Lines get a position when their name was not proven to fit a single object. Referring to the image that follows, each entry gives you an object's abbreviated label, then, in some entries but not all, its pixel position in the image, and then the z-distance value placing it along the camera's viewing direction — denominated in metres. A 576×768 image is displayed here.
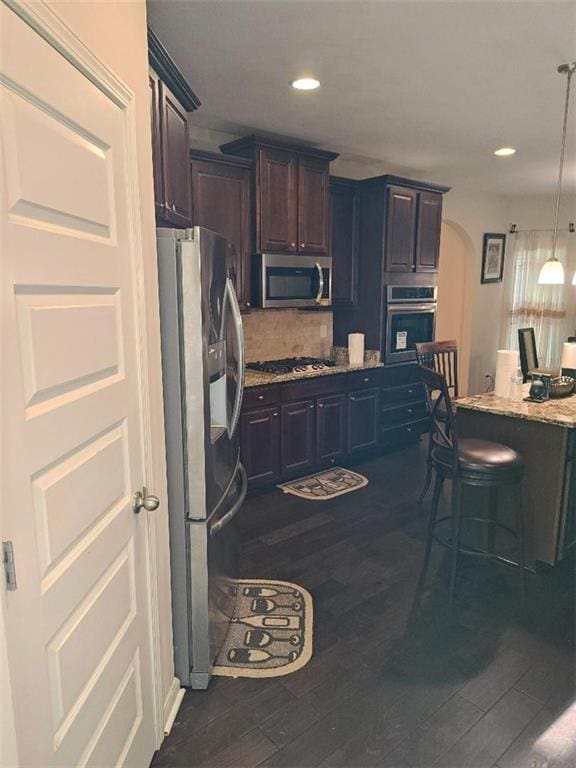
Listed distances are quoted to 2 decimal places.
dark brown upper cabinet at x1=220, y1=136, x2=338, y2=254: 3.74
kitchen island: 2.59
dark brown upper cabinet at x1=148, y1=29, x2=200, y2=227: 2.18
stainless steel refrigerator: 1.75
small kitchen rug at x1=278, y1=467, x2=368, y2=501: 3.90
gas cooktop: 4.01
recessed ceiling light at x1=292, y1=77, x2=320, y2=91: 2.91
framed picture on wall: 6.64
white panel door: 0.90
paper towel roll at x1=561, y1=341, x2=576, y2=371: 3.24
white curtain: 6.77
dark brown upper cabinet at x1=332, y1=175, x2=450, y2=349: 4.47
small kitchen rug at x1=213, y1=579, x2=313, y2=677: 2.12
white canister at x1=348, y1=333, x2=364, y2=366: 4.57
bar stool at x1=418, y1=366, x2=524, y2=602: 2.46
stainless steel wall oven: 4.61
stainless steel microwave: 3.85
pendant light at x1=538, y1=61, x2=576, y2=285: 3.58
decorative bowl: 2.95
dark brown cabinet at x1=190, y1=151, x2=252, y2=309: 3.45
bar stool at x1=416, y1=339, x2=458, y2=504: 3.65
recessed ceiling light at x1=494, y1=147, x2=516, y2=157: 4.54
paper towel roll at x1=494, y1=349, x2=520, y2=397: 2.95
